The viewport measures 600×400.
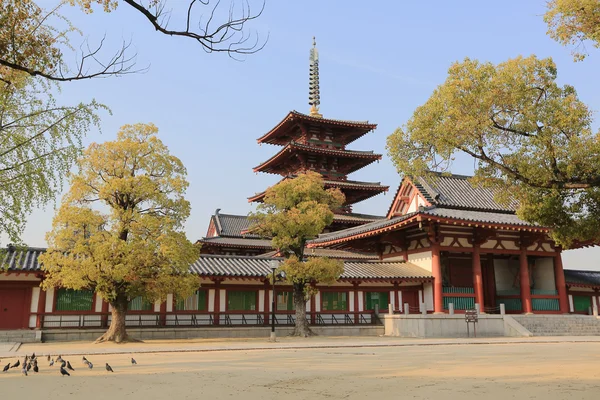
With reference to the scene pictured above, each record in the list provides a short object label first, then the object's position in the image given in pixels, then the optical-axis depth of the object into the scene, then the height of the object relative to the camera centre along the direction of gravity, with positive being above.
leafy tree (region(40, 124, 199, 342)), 18.66 +2.53
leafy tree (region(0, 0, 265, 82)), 7.23 +3.89
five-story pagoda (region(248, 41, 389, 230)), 38.31 +10.94
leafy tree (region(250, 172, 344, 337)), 22.11 +3.21
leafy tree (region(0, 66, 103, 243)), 10.45 +2.99
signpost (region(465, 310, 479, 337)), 22.81 -0.74
